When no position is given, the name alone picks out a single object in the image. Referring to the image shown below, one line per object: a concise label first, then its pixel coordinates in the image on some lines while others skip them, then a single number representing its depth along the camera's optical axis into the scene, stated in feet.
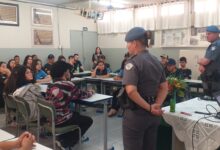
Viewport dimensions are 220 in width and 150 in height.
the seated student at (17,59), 22.62
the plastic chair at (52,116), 8.78
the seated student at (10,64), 21.25
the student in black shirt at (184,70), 19.12
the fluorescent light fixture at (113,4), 25.40
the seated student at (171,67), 17.83
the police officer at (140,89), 6.30
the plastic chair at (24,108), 10.33
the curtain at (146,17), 25.21
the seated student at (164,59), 20.24
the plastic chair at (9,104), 11.56
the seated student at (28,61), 21.75
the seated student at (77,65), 25.88
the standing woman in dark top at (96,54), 29.50
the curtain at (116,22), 27.81
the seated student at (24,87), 10.88
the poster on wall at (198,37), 21.90
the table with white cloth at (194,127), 6.74
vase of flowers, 7.79
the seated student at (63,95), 9.49
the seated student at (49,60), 23.80
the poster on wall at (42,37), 25.65
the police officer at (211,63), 11.44
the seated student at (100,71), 21.08
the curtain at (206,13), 20.59
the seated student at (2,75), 17.90
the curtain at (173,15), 22.79
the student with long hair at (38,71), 19.12
